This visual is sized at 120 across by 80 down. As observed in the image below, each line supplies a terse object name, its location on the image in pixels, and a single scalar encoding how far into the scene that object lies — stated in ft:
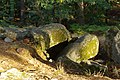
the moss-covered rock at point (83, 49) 28.84
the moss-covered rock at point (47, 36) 29.04
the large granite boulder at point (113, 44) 26.79
